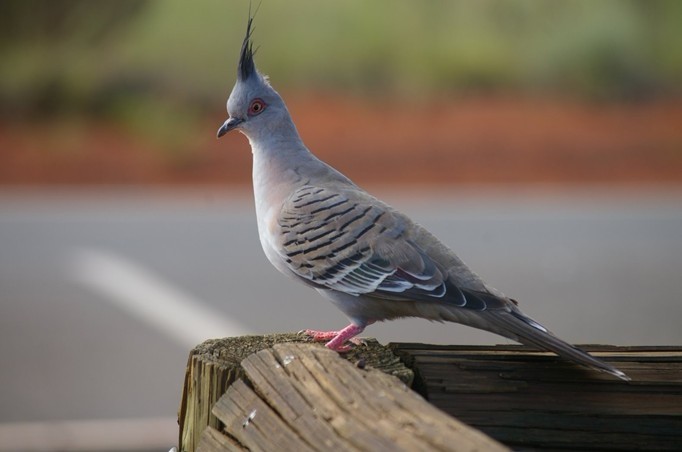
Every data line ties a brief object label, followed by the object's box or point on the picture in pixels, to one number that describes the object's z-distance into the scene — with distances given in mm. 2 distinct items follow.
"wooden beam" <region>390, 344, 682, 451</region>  5203
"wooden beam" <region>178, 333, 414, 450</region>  5559
